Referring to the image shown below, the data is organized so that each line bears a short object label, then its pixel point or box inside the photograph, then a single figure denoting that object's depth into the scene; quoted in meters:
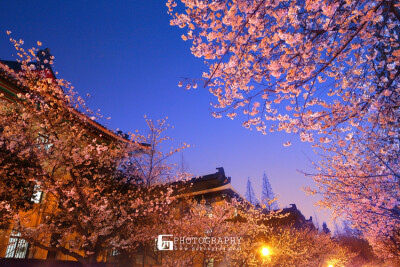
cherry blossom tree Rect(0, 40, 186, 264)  8.89
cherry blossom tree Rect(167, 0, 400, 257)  5.06
